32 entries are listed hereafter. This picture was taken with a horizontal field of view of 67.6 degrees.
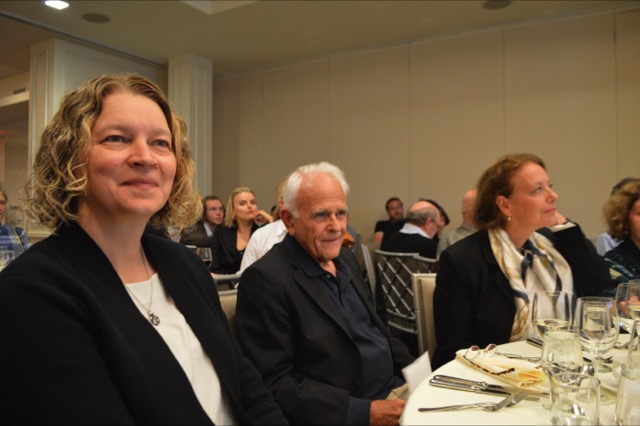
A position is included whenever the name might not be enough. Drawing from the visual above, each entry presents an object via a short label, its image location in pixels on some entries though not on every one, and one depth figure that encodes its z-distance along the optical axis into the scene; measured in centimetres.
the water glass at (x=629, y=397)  89
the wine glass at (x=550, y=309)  137
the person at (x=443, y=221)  537
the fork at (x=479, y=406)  111
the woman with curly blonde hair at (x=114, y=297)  87
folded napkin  123
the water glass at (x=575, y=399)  97
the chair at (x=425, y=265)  305
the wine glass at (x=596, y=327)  124
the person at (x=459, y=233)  386
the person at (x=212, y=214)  589
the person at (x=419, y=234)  407
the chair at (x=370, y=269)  376
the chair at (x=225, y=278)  264
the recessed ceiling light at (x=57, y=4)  544
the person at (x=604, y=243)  370
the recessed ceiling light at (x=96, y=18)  580
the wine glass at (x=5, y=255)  274
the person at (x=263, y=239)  335
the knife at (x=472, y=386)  121
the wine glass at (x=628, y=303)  135
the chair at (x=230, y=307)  159
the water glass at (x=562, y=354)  112
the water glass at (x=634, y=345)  117
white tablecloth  105
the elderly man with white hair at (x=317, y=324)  148
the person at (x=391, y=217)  653
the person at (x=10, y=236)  318
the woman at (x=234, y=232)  454
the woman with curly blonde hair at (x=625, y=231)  254
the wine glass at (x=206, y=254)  292
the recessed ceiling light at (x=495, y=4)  539
